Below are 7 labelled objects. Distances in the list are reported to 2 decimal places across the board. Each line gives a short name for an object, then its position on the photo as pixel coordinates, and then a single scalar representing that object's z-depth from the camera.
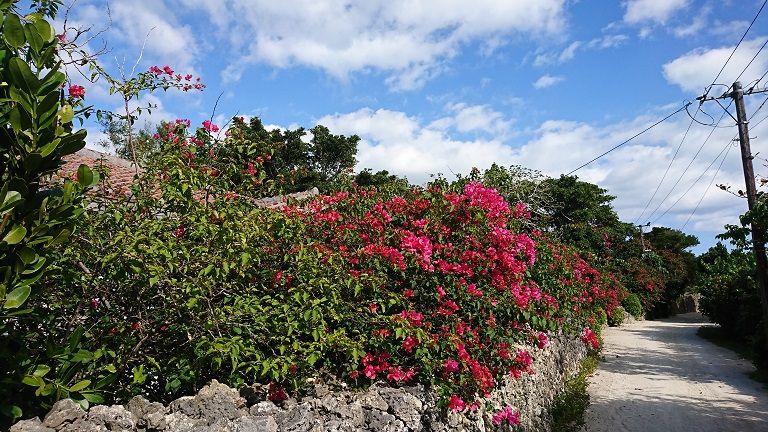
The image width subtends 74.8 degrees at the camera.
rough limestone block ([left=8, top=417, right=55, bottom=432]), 2.24
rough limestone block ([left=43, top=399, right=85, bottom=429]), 2.31
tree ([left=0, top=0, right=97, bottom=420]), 1.91
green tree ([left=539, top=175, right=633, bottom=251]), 25.20
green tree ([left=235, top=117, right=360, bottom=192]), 23.27
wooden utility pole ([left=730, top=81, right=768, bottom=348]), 9.82
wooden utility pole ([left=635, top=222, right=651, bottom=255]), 32.68
